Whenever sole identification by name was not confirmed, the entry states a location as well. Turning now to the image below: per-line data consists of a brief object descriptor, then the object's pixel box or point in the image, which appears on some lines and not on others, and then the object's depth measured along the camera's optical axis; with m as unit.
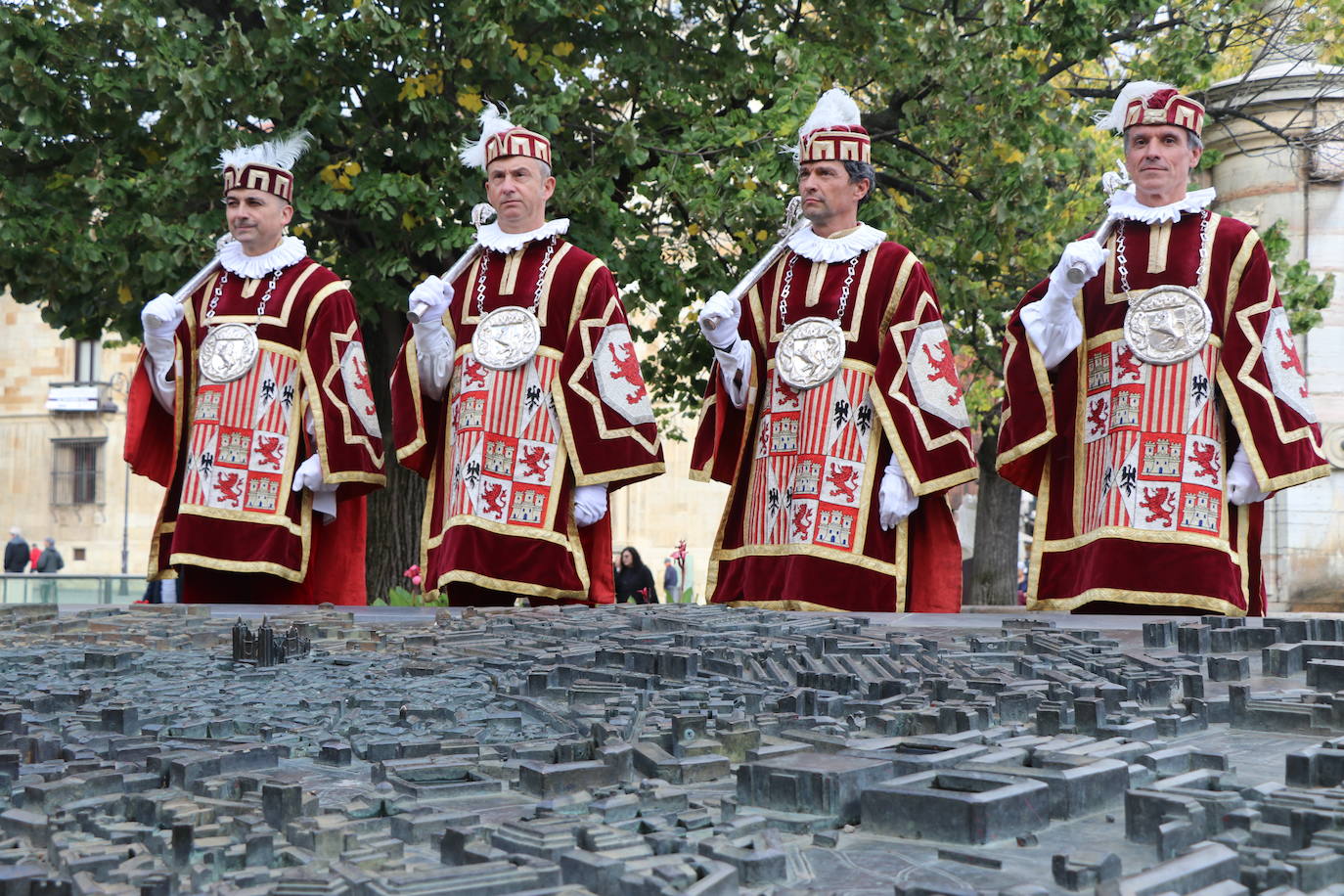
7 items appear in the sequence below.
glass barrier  10.53
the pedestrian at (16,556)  23.67
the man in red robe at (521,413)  6.64
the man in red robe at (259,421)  7.08
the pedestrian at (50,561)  25.14
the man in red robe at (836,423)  6.39
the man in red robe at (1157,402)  5.83
